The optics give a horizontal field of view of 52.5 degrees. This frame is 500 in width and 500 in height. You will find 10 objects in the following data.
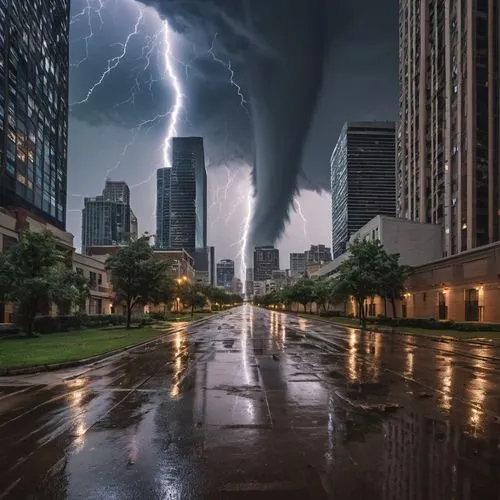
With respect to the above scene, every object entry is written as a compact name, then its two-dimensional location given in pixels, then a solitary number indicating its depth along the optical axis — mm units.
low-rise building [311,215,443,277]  80500
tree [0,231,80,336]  33219
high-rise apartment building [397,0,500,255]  75562
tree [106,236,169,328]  46656
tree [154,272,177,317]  48469
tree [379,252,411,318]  54594
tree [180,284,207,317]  85350
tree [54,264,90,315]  34906
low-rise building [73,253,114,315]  66250
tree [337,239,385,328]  53094
